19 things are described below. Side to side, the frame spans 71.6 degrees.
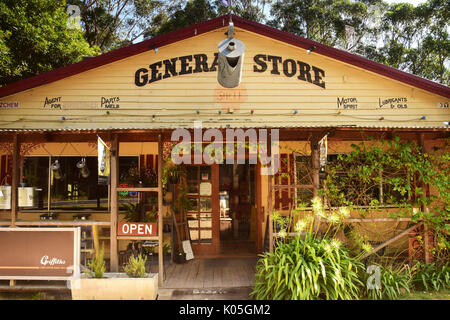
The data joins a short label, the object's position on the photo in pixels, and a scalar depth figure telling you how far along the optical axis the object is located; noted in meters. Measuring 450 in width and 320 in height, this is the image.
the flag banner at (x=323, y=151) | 5.64
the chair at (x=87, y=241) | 6.39
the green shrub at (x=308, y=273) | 4.59
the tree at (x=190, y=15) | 20.19
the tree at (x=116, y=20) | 19.80
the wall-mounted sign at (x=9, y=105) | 7.28
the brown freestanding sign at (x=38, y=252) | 5.43
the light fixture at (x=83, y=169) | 7.25
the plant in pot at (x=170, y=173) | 7.42
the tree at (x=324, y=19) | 21.11
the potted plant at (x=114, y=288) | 4.95
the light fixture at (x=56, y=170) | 7.53
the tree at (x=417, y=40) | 19.73
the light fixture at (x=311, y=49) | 7.28
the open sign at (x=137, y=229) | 5.62
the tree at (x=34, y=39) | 8.81
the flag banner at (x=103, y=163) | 5.21
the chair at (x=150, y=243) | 6.08
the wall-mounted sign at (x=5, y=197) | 6.17
